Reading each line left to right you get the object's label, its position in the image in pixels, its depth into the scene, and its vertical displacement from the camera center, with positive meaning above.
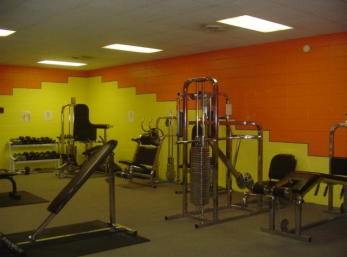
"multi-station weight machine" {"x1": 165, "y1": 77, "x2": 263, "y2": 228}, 4.46 -0.41
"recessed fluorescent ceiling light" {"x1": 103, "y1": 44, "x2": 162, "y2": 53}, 6.74 +1.20
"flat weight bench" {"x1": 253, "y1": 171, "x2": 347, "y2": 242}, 4.00 -0.67
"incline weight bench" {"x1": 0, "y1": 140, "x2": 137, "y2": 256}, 3.63 -0.69
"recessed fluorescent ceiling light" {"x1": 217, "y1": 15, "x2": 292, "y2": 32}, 4.88 +1.19
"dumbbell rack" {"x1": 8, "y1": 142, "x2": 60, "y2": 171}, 8.51 -0.72
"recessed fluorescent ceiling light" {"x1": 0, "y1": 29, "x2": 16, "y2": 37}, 5.51 +1.18
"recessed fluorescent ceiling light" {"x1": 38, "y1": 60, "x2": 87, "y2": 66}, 8.45 +1.20
